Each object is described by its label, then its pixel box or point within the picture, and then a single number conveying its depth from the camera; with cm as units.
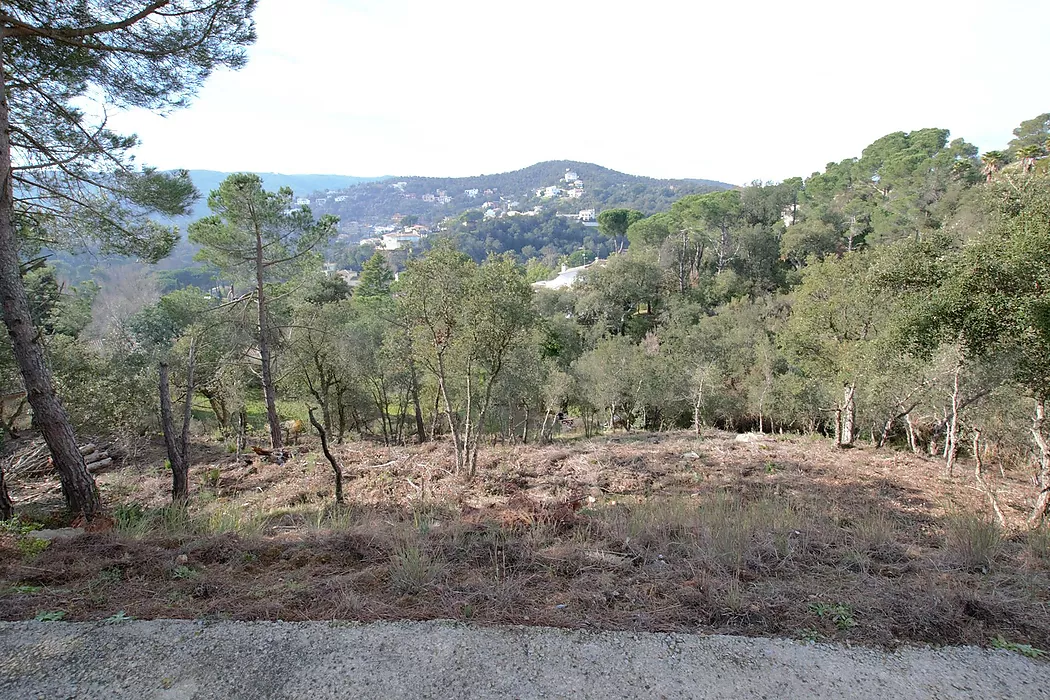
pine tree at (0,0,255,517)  598
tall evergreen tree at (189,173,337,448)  1330
